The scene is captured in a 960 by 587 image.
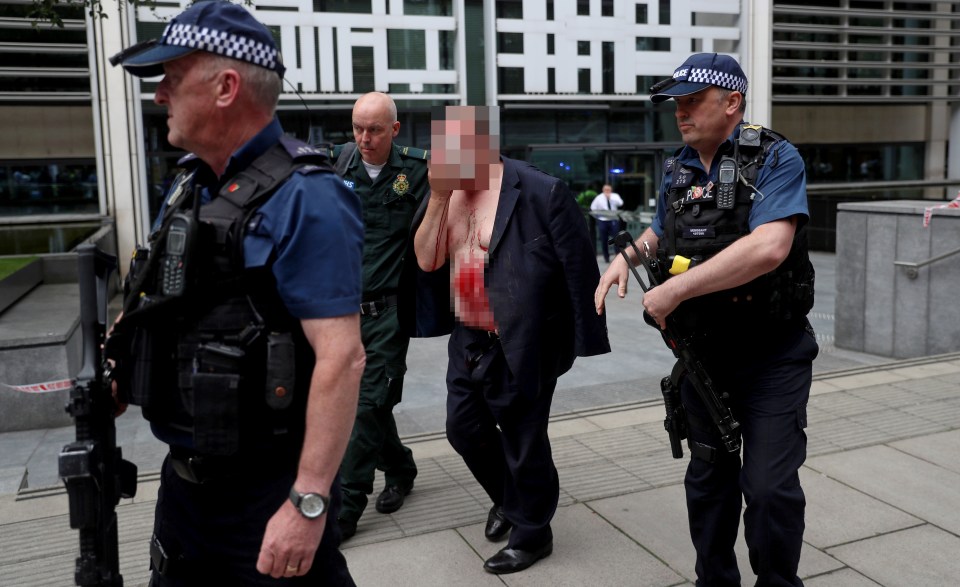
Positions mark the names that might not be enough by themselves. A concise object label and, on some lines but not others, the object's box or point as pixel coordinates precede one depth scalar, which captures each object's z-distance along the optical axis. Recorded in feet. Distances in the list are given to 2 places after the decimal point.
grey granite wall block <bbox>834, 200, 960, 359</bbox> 27.14
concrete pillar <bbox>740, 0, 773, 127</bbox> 69.15
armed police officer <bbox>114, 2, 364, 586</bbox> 6.40
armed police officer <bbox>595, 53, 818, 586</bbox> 9.69
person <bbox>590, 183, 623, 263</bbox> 55.42
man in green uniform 13.58
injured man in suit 11.75
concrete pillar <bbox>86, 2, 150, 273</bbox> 52.60
